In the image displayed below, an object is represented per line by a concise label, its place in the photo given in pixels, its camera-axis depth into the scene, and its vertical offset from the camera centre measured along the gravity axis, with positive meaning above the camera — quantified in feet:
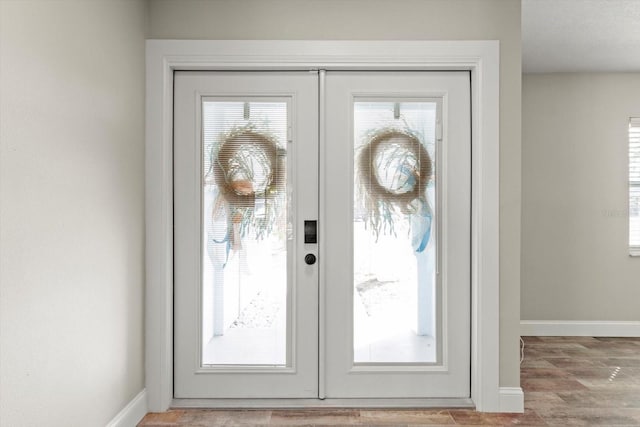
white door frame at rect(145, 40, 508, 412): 8.98 +1.59
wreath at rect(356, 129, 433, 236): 9.33 +0.80
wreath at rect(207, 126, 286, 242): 9.30 +0.75
